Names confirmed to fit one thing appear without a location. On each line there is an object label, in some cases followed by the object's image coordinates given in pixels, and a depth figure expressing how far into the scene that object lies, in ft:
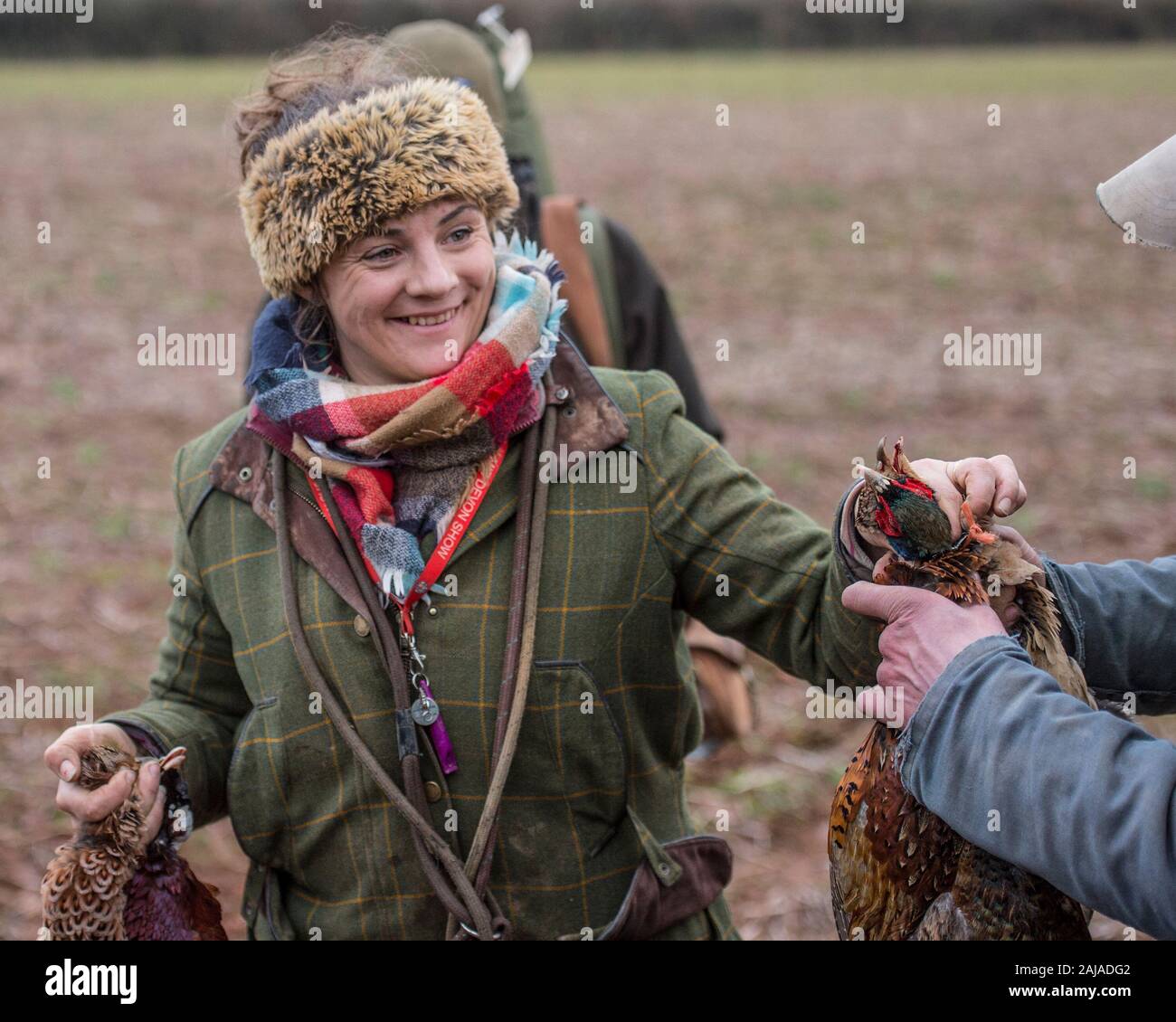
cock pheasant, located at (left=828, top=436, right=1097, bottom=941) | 7.10
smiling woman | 8.19
